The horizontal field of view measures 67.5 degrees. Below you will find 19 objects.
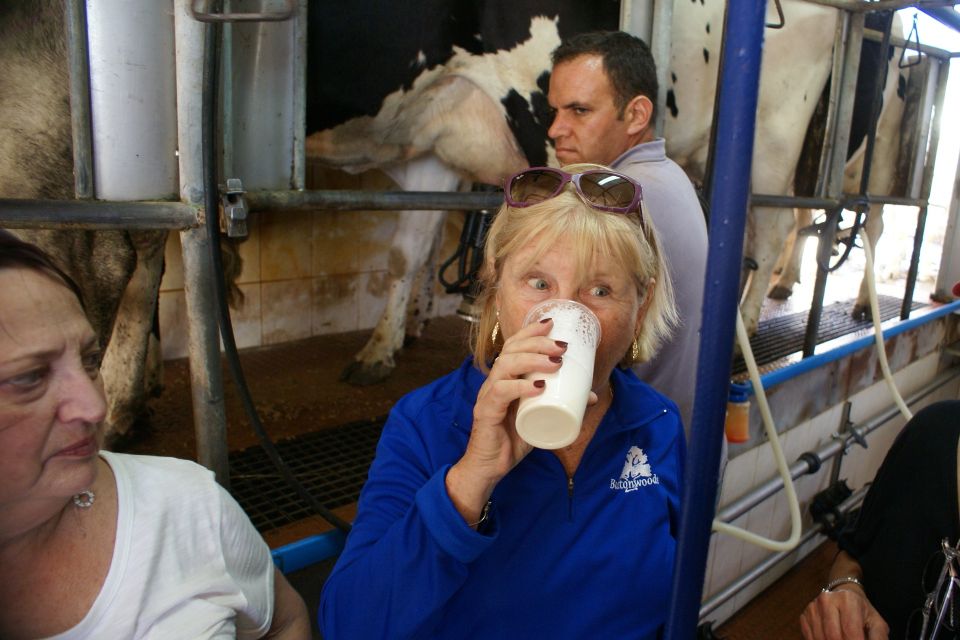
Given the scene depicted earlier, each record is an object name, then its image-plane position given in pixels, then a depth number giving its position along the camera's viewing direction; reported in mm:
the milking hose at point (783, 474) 1710
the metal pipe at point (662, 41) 2195
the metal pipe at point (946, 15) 2800
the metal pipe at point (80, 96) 1197
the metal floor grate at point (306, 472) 2021
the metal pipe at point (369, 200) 1458
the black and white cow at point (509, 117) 2830
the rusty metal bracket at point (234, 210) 1328
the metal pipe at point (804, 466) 2617
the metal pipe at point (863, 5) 2559
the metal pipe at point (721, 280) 502
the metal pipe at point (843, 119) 2727
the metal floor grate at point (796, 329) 3322
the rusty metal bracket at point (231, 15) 1174
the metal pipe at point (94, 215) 1093
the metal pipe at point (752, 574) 2610
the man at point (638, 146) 1564
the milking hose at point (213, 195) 1242
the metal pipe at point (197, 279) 1259
